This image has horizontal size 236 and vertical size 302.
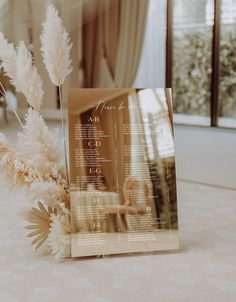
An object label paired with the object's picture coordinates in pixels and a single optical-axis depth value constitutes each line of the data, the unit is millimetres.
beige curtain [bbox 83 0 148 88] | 6664
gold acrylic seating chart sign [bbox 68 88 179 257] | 1608
